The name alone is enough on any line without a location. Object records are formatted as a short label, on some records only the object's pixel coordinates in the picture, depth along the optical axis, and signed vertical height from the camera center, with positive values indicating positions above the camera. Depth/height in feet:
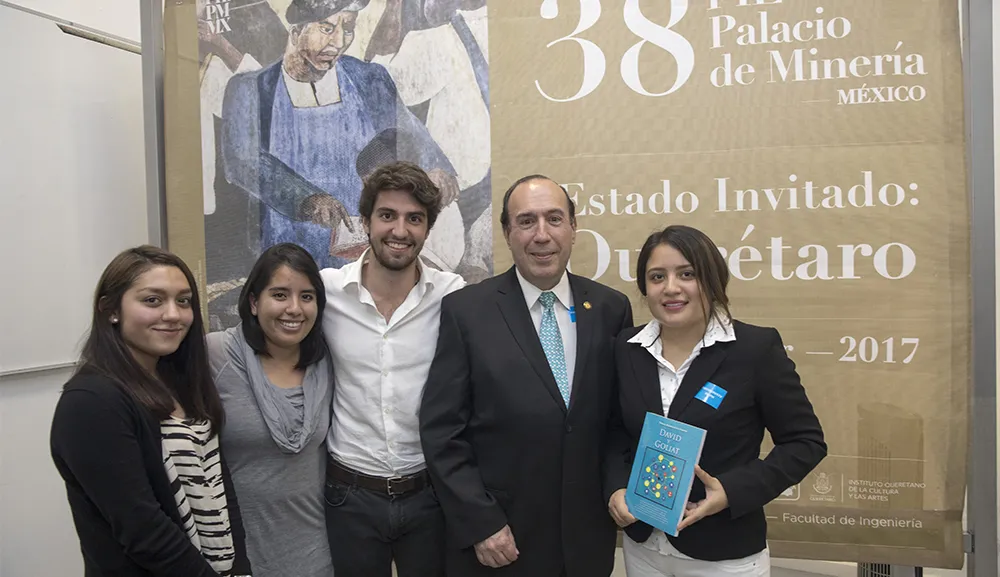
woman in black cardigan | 4.91 -1.13
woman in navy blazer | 5.63 -1.19
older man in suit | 6.25 -1.33
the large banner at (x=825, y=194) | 8.01 +1.01
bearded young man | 6.59 -1.06
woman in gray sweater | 6.30 -1.22
